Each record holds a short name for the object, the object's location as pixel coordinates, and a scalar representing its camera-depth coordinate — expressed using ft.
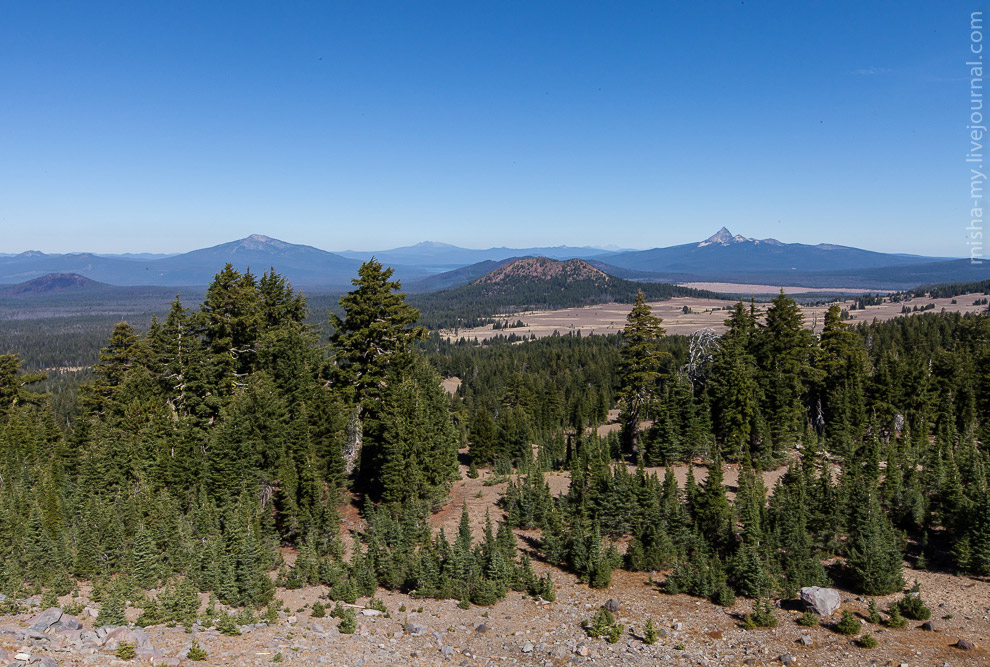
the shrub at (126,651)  37.57
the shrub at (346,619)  46.83
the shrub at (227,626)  43.60
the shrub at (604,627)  47.67
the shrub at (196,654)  38.88
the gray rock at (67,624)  41.57
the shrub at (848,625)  47.16
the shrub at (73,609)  44.62
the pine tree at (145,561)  53.93
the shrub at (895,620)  47.70
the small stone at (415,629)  48.06
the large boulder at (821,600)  50.76
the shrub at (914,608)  49.29
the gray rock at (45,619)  41.24
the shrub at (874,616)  49.03
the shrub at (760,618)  49.20
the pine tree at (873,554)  54.54
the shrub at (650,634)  46.62
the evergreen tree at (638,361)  108.06
